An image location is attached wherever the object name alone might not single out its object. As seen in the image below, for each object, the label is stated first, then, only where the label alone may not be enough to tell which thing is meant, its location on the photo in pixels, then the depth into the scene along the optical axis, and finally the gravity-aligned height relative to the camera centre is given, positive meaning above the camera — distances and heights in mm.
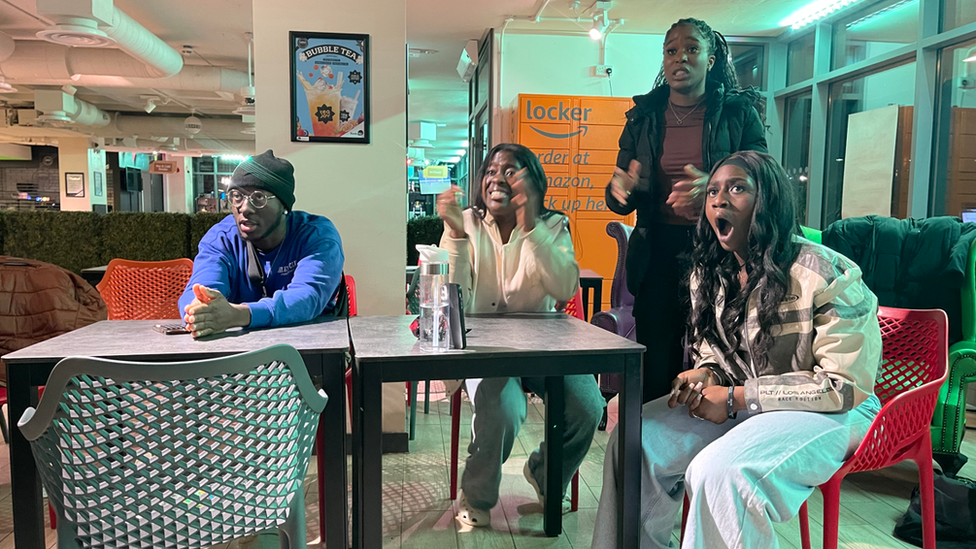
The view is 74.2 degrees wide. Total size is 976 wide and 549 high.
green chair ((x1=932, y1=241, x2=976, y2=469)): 2367 -672
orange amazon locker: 5914 +600
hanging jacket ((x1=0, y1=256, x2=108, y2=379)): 2295 -350
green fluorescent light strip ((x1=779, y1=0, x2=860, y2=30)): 5386 +1800
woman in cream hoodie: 2029 -165
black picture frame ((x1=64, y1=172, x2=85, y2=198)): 14586 +563
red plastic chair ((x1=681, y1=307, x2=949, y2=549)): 1482 -470
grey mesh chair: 1083 -410
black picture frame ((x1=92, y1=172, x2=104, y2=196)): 14930 +582
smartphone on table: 1634 -305
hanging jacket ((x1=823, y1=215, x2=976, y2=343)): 2781 -152
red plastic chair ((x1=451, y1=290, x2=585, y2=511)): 2359 -799
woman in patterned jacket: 1385 -384
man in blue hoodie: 1891 -119
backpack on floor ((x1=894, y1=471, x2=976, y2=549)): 1982 -896
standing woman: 1955 +183
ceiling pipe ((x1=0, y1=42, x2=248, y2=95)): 6855 +1547
